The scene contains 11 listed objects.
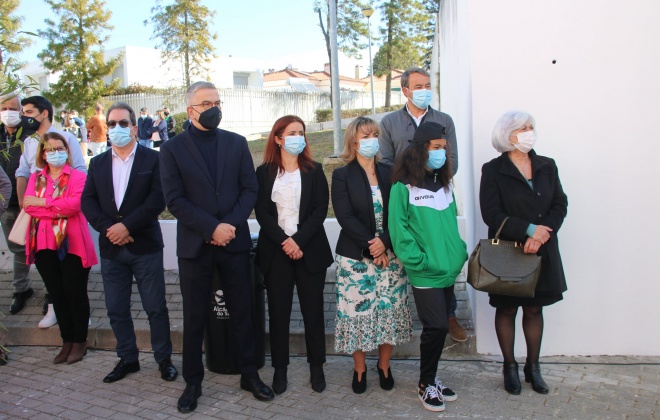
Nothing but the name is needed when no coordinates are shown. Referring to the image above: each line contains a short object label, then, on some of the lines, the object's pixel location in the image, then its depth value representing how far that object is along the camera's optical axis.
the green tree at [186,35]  25.47
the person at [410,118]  5.18
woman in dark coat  4.63
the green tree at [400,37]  34.44
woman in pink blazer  5.54
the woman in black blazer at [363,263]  4.72
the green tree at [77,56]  27.36
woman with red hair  4.84
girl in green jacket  4.46
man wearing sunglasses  5.16
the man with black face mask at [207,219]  4.59
